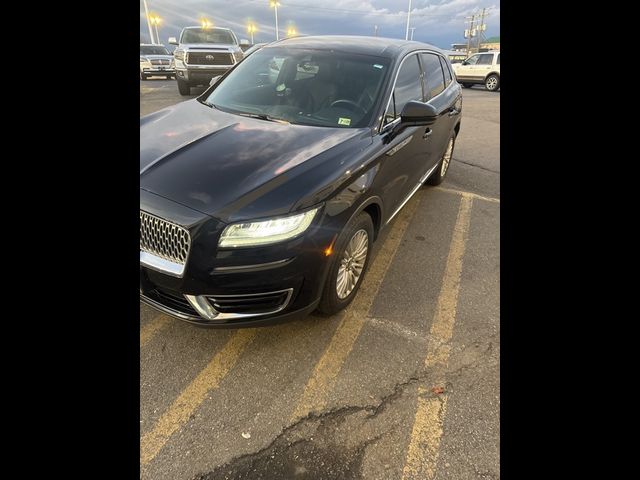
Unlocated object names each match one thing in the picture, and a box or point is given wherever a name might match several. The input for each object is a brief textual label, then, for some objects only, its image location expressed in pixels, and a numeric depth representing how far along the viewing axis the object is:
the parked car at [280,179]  1.87
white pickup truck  11.03
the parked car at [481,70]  18.59
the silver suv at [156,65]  16.94
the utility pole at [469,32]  62.78
